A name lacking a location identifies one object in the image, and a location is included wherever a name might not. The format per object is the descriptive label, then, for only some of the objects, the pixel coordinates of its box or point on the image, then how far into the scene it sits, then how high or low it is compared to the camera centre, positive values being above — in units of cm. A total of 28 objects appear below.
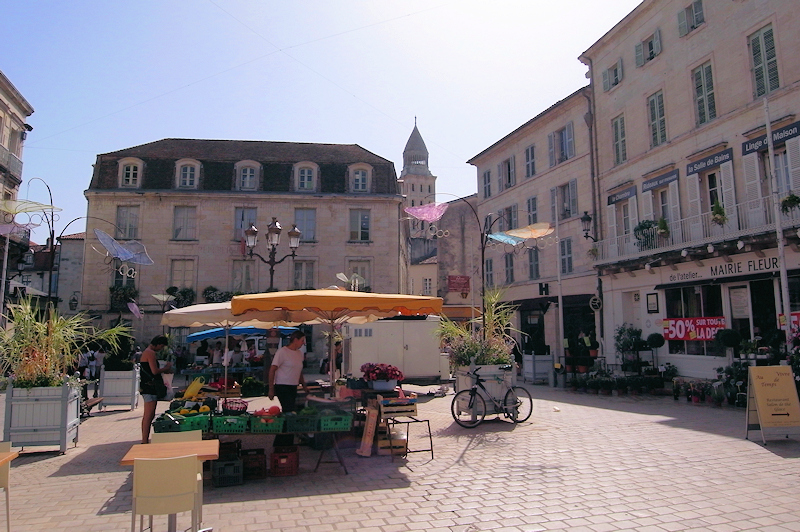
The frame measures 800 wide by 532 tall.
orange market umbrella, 751 +51
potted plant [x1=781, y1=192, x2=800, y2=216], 1270 +297
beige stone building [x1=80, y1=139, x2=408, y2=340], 2930 +644
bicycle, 997 -121
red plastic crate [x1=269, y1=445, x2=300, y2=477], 659 -144
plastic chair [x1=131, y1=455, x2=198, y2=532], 390 -101
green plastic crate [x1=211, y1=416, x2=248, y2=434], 669 -100
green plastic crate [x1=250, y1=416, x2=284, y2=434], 671 -102
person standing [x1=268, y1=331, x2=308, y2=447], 782 -50
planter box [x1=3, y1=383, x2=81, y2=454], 786 -104
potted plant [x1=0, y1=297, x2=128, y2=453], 791 -53
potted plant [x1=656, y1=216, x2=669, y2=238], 1745 +334
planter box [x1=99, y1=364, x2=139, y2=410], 1307 -108
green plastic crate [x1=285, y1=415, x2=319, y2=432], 680 -101
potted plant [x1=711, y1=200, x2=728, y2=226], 1496 +319
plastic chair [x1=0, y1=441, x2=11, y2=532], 435 -105
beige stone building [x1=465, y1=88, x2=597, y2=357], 2294 +561
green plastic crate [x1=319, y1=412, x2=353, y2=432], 681 -102
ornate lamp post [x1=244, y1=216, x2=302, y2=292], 1524 +282
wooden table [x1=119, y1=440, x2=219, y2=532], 440 -93
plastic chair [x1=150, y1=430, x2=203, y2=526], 538 -92
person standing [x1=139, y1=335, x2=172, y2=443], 784 -44
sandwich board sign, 801 -98
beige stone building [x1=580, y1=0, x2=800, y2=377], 1416 +496
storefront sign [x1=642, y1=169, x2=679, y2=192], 1781 +503
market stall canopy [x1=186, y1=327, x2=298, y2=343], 1691 +25
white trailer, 1850 -26
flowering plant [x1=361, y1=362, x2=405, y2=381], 822 -49
